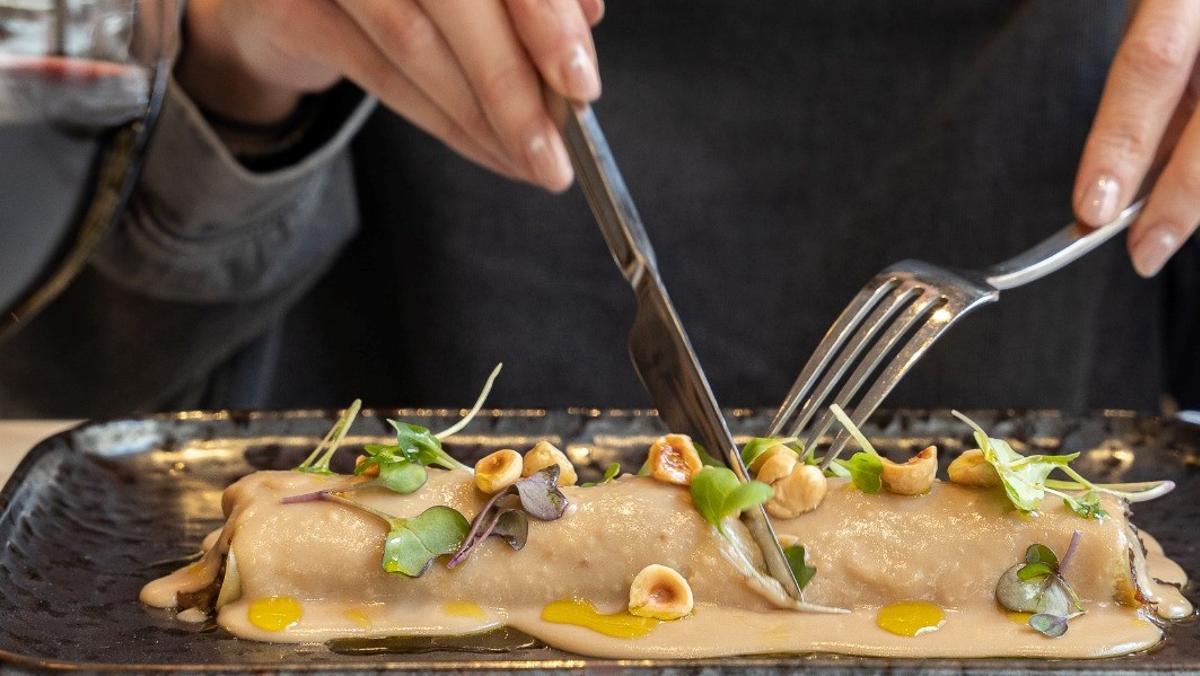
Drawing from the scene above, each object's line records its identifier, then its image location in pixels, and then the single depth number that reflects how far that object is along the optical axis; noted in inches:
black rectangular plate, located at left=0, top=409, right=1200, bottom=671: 21.9
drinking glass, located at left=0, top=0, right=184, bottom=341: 15.1
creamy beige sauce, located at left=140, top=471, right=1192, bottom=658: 22.6
